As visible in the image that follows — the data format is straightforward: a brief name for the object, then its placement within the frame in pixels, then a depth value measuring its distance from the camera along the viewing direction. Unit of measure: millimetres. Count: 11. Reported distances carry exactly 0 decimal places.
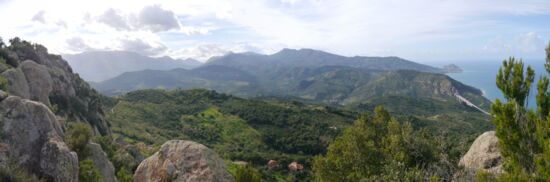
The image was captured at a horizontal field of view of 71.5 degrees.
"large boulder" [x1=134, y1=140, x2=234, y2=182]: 24062
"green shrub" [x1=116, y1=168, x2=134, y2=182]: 34406
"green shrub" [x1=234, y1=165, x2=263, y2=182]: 28609
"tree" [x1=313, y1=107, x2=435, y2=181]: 28031
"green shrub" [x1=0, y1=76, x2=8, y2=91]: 34853
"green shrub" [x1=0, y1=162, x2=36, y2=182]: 17906
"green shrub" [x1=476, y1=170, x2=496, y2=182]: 15852
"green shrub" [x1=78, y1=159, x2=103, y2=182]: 25953
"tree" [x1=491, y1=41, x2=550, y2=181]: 15531
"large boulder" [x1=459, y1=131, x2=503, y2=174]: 27656
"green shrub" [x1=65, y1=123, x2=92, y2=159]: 28266
